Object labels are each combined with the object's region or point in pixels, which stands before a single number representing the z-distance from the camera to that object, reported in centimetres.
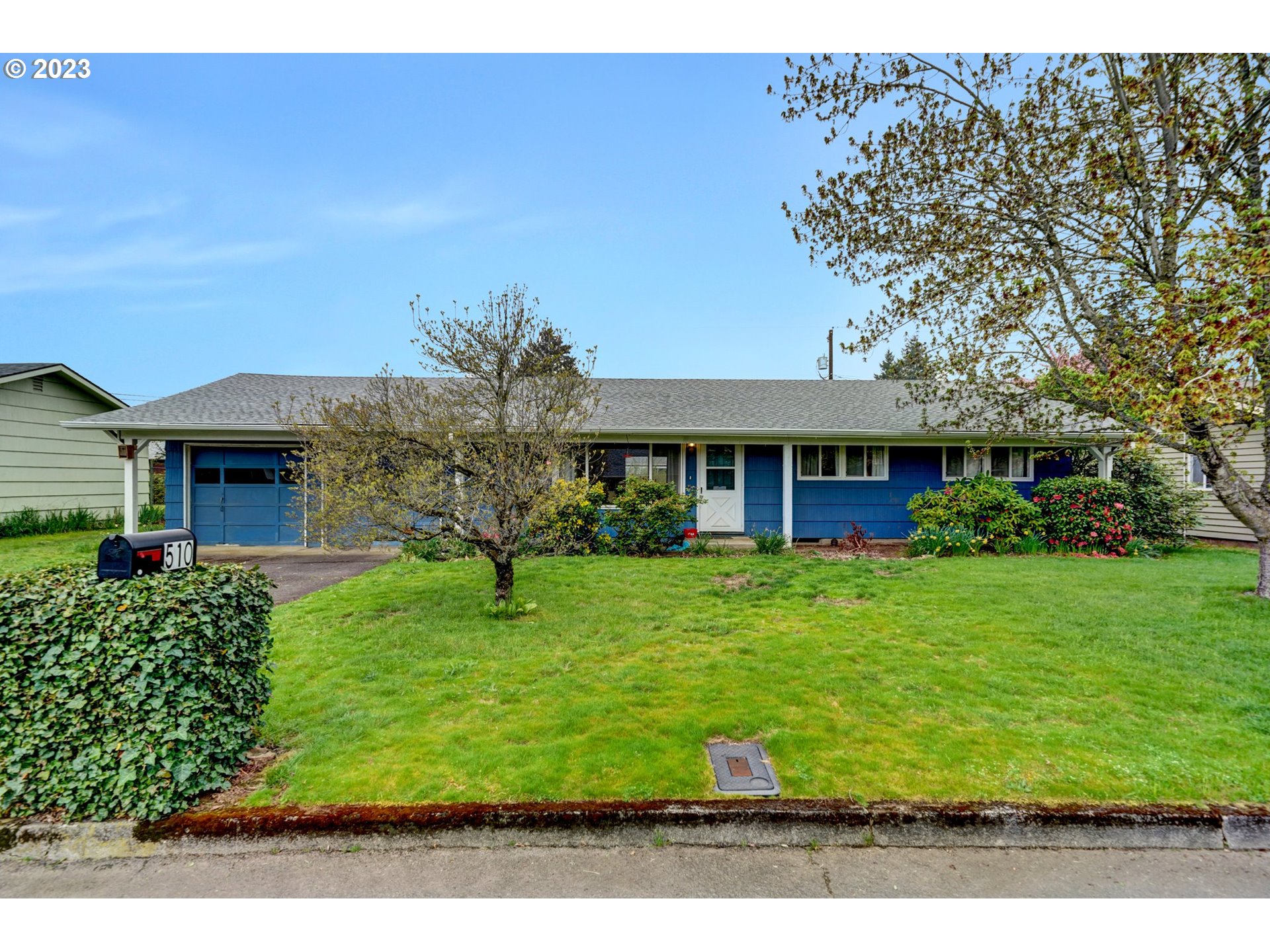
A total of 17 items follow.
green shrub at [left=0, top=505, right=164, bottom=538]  1345
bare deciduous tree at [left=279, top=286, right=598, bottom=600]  614
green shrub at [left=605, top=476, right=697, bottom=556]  1062
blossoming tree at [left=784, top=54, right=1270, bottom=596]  477
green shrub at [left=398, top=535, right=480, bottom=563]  1010
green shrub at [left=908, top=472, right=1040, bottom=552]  1104
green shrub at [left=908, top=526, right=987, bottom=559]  1055
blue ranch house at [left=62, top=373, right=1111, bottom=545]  1173
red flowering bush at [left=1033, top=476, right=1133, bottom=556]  1068
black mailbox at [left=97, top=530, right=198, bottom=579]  291
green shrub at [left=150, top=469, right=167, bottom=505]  1762
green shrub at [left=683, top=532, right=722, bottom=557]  1079
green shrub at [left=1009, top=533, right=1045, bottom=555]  1070
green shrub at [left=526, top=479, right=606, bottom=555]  1050
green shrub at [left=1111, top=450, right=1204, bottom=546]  1158
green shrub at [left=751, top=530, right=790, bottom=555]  1088
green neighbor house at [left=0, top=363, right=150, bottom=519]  1369
